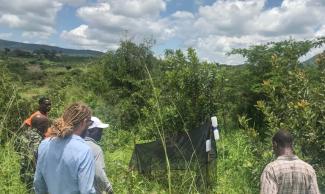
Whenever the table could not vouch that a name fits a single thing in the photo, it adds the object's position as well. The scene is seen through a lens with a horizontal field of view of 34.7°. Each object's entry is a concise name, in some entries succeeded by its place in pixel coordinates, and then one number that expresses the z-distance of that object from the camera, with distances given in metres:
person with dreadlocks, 3.42
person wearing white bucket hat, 4.05
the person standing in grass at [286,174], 4.12
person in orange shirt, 7.24
